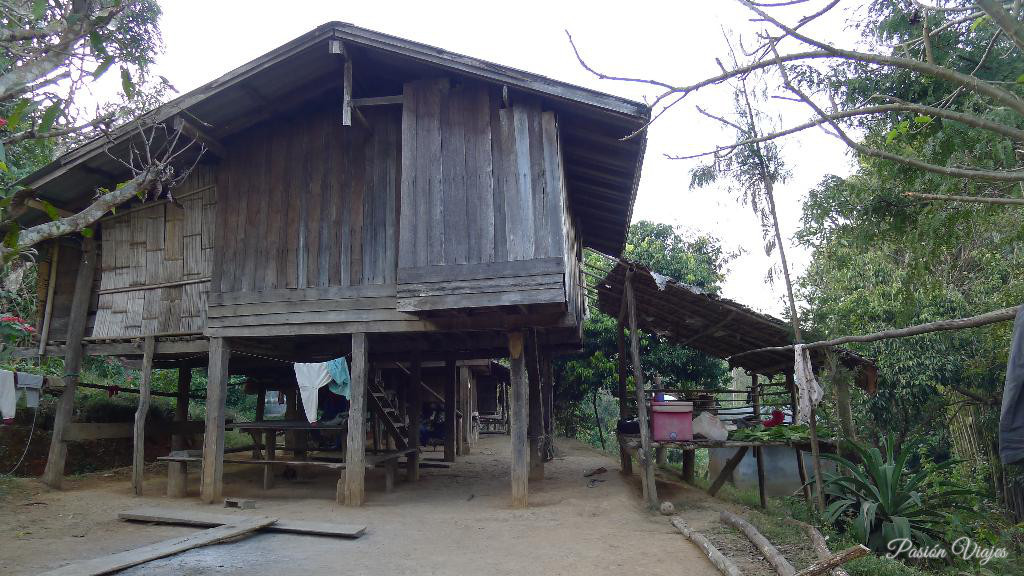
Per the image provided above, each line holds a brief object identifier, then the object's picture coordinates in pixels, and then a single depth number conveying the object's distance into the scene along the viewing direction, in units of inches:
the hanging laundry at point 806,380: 284.2
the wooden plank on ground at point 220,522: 296.7
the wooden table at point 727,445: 374.0
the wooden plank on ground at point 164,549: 217.9
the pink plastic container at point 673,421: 378.9
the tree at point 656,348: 725.3
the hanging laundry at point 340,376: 432.2
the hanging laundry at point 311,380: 417.7
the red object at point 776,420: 437.1
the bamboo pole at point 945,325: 150.9
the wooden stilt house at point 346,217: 345.4
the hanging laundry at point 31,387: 337.7
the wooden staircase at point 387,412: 488.1
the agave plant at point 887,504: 284.7
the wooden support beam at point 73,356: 413.4
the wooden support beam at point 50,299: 441.7
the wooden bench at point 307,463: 390.9
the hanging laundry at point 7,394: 309.1
